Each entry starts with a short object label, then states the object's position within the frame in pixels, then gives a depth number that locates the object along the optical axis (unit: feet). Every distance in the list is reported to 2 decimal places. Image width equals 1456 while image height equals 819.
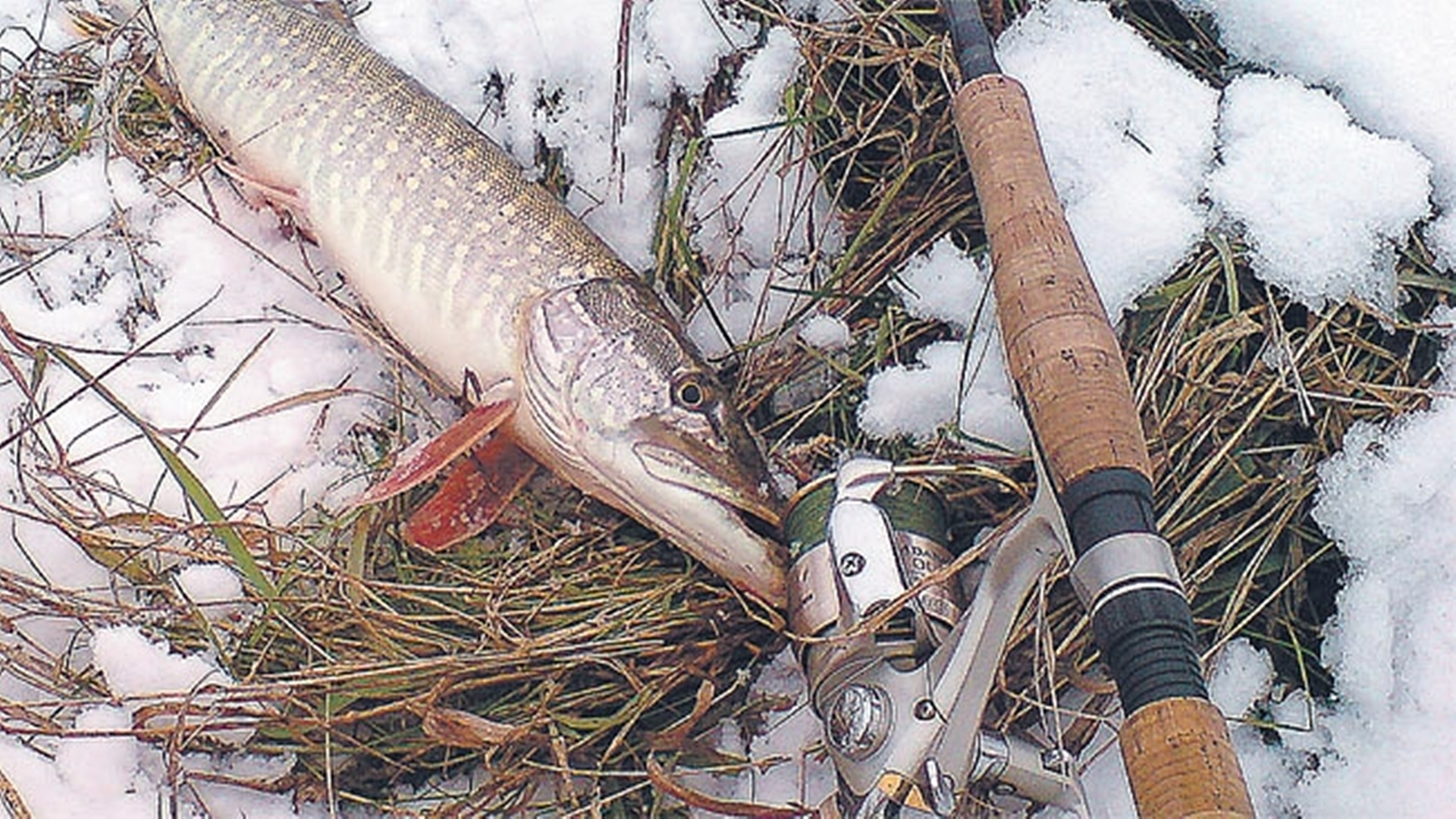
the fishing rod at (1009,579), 1.76
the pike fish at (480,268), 2.33
